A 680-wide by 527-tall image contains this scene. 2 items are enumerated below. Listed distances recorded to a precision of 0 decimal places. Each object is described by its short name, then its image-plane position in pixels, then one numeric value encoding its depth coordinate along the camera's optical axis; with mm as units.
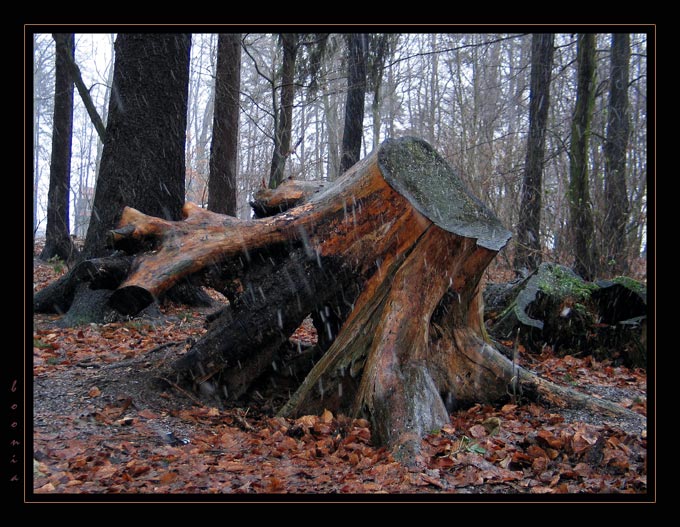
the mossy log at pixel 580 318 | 5910
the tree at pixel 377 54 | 12956
